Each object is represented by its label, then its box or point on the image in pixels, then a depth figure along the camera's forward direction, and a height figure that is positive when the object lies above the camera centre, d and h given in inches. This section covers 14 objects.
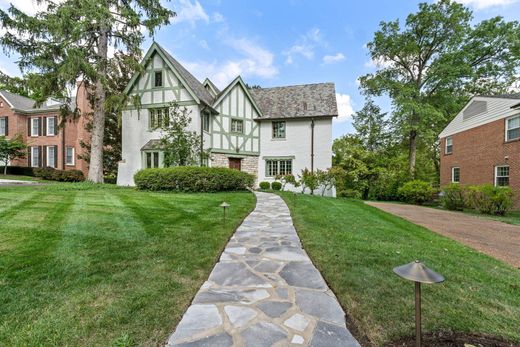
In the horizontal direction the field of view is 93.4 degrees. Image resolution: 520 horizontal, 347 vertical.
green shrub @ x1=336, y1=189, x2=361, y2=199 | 701.9 -60.0
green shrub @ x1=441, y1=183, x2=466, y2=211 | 518.6 -51.4
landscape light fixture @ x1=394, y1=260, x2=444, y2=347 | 61.4 -26.3
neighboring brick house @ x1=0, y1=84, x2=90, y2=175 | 819.4 +133.1
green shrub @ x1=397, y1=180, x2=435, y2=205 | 640.4 -48.1
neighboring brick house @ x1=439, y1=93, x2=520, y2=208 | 507.8 +74.0
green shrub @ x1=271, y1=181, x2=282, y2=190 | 663.1 -36.2
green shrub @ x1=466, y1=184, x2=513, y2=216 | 436.5 -45.6
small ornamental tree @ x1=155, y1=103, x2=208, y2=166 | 542.6 +70.9
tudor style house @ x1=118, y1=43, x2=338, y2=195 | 596.7 +137.6
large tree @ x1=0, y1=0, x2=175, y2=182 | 485.4 +280.1
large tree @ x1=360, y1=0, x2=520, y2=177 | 744.3 +361.6
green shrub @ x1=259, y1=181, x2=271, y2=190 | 665.6 -34.1
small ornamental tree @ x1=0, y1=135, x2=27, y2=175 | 746.8 +70.3
